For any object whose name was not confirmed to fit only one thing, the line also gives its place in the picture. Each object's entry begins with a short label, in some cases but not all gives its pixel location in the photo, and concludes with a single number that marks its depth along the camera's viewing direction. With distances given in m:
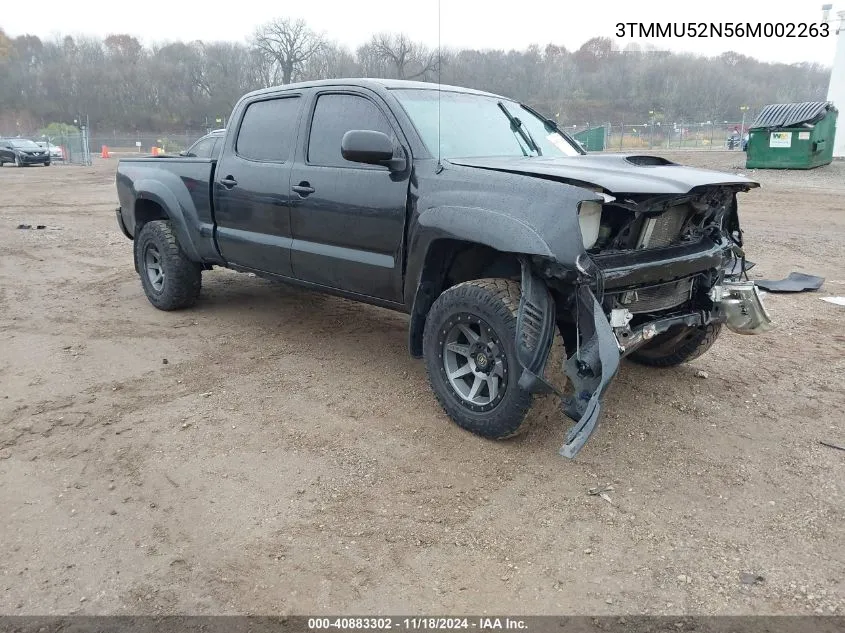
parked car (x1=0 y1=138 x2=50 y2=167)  30.31
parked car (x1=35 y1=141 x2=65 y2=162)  32.99
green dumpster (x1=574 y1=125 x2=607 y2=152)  36.84
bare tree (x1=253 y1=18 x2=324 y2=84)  67.25
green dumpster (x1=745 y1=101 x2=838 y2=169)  20.17
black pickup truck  3.22
